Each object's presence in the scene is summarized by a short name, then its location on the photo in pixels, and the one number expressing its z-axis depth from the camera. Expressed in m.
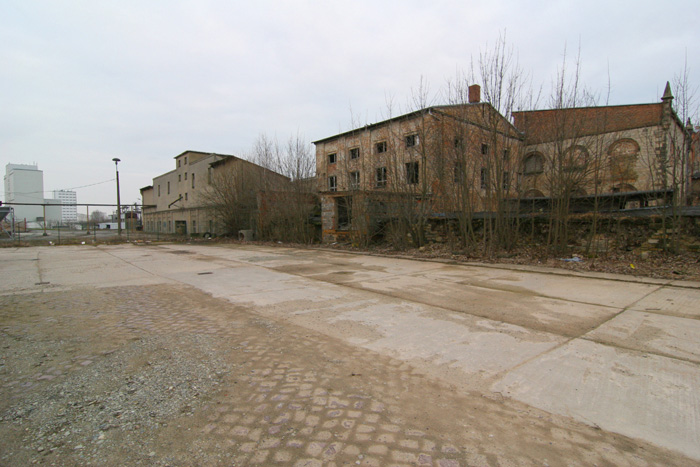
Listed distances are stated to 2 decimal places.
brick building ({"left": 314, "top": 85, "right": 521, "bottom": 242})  11.54
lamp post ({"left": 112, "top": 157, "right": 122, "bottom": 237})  27.77
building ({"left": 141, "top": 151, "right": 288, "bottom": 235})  25.28
